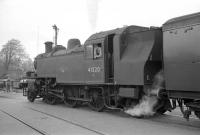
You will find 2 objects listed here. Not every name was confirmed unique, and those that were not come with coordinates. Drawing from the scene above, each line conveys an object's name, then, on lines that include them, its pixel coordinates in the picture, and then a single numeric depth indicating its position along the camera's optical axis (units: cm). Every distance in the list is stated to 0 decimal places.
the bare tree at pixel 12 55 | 6138
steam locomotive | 828
